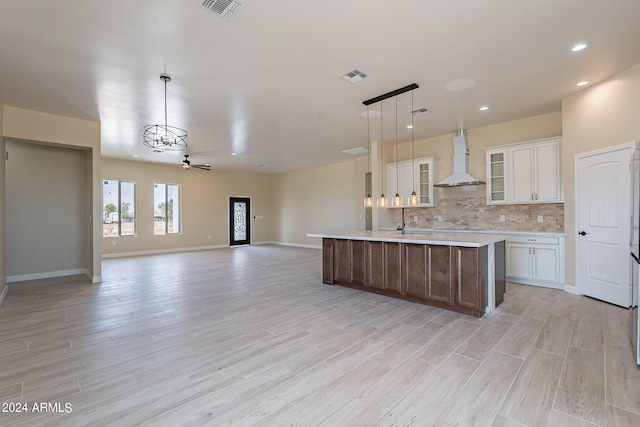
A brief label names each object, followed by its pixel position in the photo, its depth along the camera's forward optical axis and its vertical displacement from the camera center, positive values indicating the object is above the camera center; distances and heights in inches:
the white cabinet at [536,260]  187.3 -31.7
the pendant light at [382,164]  275.6 +46.1
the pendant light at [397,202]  172.6 +6.6
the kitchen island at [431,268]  139.8 -29.4
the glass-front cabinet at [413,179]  253.9 +30.6
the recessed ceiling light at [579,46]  122.1 +69.0
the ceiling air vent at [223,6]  95.3 +68.2
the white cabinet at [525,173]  193.9 +27.4
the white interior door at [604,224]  148.9 -6.5
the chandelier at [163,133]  160.9 +67.5
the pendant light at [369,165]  181.0 +55.7
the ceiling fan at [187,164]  248.3 +47.5
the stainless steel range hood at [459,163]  232.6 +40.1
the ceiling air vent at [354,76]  144.9 +68.7
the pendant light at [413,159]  261.8 +48.7
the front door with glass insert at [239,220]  463.5 -9.1
